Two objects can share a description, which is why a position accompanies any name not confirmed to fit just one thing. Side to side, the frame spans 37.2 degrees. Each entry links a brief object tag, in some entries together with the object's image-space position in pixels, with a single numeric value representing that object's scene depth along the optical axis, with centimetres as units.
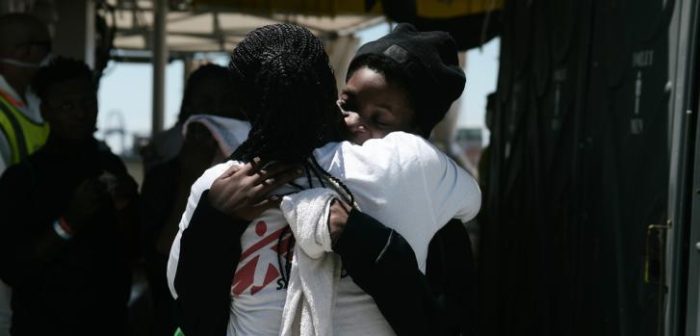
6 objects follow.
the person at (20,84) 416
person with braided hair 207
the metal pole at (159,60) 1064
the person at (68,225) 367
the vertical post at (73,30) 930
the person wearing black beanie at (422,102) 226
